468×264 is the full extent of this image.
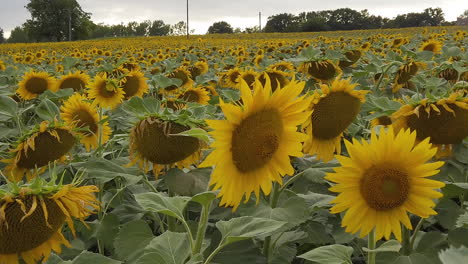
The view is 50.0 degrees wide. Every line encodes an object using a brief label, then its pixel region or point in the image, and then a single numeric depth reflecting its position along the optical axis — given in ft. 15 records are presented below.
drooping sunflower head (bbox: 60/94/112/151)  8.64
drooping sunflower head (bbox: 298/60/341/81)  10.53
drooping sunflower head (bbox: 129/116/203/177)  5.27
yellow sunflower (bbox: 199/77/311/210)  4.09
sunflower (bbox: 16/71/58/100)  13.28
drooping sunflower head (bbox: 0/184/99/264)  3.90
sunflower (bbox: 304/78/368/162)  5.90
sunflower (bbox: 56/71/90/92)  13.05
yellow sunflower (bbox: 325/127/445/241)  4.01
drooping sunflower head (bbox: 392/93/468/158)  5.50
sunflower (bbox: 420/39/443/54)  17.87
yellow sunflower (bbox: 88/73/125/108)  10.52
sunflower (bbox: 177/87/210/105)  11.87
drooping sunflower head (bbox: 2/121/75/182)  6.23
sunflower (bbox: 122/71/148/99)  11.91
